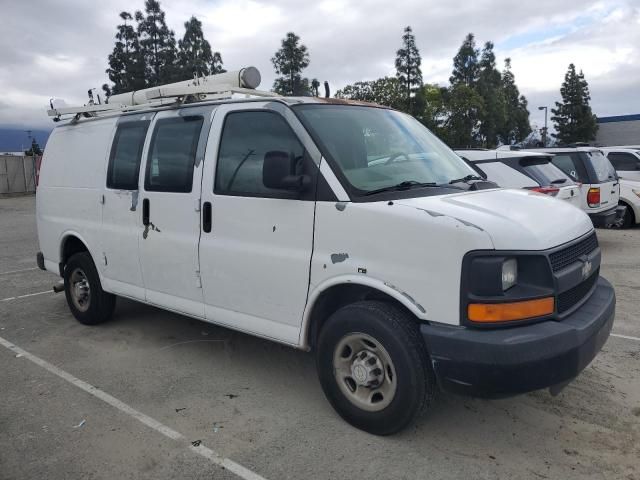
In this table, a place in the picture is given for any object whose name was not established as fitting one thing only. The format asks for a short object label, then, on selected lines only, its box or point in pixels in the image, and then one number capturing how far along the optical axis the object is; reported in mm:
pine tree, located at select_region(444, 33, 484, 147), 46500
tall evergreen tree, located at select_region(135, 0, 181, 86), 49000
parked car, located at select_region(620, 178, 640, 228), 12158
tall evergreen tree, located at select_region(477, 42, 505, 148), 57469
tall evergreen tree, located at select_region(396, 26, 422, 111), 44781
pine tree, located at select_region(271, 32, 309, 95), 33875
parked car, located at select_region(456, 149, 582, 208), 8133
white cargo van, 2883
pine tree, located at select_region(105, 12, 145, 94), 48319
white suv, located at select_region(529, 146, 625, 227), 9438
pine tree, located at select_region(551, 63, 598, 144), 56625
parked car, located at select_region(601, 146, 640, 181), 13383
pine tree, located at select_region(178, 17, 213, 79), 48938
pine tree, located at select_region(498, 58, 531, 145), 68375
